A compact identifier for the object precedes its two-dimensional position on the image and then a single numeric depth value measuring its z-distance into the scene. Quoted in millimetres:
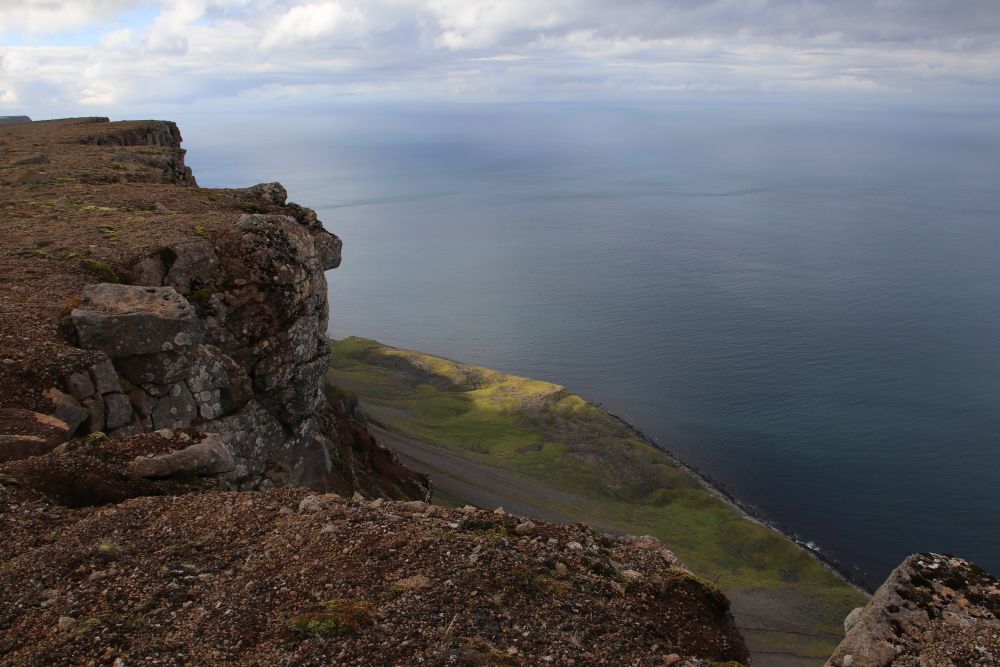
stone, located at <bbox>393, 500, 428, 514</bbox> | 17719
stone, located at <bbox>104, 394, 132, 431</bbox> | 21062
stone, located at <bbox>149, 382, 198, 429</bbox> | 23547
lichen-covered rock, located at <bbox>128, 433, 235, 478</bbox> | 17875
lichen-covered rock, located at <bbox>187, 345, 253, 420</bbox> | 25609
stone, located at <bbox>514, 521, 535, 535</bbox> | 16703
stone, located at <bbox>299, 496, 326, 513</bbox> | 16922
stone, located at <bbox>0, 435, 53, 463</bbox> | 17266
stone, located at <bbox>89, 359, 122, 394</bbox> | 21219
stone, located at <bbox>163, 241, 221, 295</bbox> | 29250
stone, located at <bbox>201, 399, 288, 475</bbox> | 28427
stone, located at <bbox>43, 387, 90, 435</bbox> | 19500
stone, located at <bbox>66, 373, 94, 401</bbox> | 20484
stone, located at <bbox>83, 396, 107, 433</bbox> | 20334
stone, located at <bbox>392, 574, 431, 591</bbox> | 14102
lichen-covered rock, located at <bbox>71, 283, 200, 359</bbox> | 22703
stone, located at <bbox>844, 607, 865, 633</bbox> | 15586
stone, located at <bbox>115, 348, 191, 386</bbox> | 23219
